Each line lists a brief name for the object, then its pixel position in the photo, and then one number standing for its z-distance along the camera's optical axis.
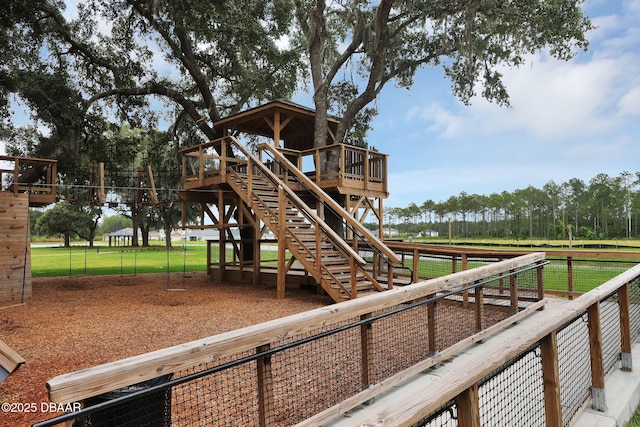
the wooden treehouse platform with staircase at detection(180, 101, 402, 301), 7.61
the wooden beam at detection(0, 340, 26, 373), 2.16
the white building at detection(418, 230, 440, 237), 101.41
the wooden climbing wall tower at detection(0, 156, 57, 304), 8.84
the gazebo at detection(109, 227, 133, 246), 48.22
